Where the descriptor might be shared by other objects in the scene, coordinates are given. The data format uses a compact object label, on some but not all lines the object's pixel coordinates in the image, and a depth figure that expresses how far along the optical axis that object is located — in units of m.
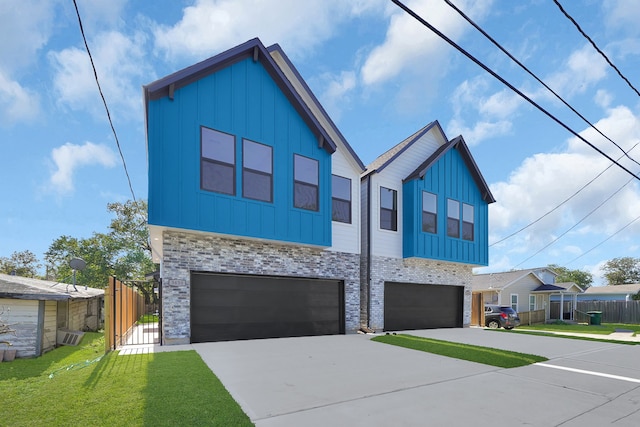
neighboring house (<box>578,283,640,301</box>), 34.00
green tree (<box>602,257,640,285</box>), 59.81
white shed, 9.62
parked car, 20.03
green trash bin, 25.77
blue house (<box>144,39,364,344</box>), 9.66
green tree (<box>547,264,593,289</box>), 68.82
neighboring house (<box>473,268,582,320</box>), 26.92
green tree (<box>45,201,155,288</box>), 32.25
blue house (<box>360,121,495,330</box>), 14.70
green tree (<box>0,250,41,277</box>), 40.28
